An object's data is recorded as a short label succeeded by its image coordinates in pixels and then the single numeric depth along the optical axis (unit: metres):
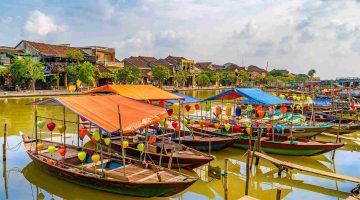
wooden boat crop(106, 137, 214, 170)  11.50
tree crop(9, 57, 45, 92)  38.22
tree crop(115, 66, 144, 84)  51.31
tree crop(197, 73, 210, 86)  69.92
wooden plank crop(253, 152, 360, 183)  9.74
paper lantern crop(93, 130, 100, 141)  9.43
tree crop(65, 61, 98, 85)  43.88
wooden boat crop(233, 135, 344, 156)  13.63
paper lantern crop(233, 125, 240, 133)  15.64
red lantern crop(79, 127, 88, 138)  11.09
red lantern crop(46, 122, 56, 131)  11.60
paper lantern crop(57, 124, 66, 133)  11.96
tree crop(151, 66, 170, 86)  57.91
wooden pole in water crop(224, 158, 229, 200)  8.81
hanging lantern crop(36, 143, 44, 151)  11.60
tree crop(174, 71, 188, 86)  66.12
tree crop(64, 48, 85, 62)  46.78
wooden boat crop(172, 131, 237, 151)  14.31
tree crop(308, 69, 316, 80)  126.50
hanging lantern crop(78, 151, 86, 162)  9.77
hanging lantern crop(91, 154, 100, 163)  9.28
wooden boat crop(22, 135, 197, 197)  9.05
